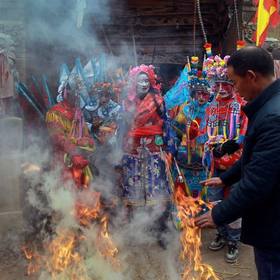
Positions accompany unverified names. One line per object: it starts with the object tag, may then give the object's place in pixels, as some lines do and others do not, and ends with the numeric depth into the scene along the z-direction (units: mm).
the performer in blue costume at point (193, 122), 4957
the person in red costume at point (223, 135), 4383
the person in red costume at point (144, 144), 4559
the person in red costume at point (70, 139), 4574
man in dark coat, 2027
